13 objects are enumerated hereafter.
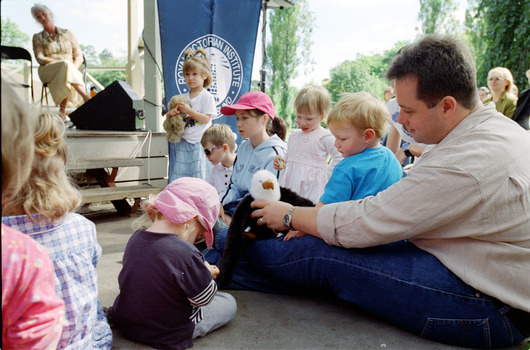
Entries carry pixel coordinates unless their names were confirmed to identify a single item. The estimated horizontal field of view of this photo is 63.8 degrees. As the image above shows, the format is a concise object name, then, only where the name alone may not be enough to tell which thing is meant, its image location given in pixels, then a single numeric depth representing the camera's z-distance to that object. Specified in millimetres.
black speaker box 5016
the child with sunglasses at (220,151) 3439
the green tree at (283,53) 23250
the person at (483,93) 8102
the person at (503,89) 6148
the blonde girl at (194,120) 4148
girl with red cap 2980
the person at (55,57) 5949
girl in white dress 3201
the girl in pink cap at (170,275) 1626
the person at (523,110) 5898
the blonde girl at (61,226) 1312
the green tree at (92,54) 58494
